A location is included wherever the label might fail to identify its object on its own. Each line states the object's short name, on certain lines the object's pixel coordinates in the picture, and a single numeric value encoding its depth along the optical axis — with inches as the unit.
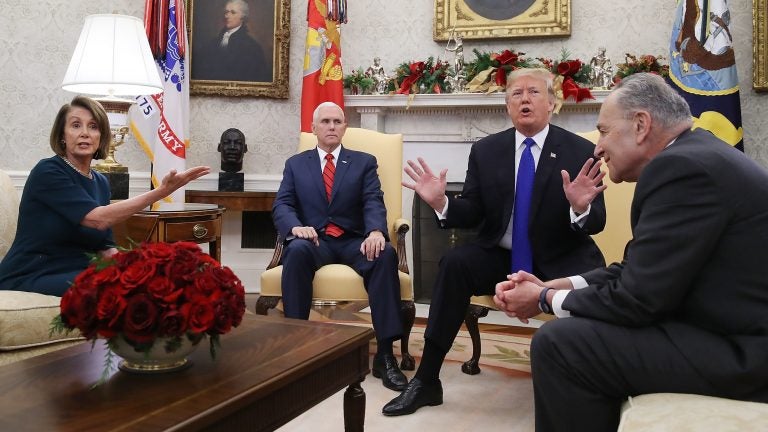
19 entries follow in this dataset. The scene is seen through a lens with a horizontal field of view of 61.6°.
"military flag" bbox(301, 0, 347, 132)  192.5
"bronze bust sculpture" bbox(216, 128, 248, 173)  199.9
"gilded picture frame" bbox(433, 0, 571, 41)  188.7
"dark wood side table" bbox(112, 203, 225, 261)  137.5
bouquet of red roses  55.3
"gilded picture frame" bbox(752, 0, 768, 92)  167.9
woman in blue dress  100.0
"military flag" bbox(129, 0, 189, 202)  177.5
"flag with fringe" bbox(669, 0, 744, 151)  156.7
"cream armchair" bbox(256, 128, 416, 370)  124.2
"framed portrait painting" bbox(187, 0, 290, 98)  209.2
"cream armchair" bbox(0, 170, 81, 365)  88.6
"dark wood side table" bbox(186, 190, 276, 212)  194.5
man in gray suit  56.3
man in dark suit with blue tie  107.8
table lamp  137.6
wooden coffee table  49.9
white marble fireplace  183.0
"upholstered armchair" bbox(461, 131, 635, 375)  127.0
